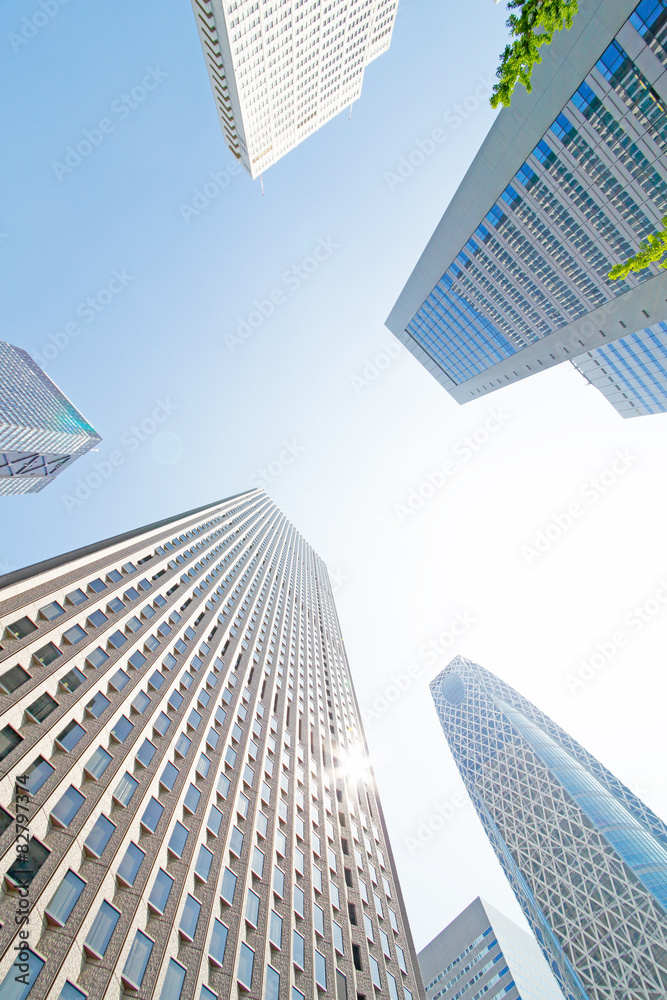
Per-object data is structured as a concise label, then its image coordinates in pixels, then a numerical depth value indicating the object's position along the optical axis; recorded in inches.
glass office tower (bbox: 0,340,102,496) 5162.4
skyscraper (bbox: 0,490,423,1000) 579.5
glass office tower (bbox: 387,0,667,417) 1230.9
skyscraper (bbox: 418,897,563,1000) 3690.9
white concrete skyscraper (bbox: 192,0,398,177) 3132.4
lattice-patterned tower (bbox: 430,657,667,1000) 3117.6
